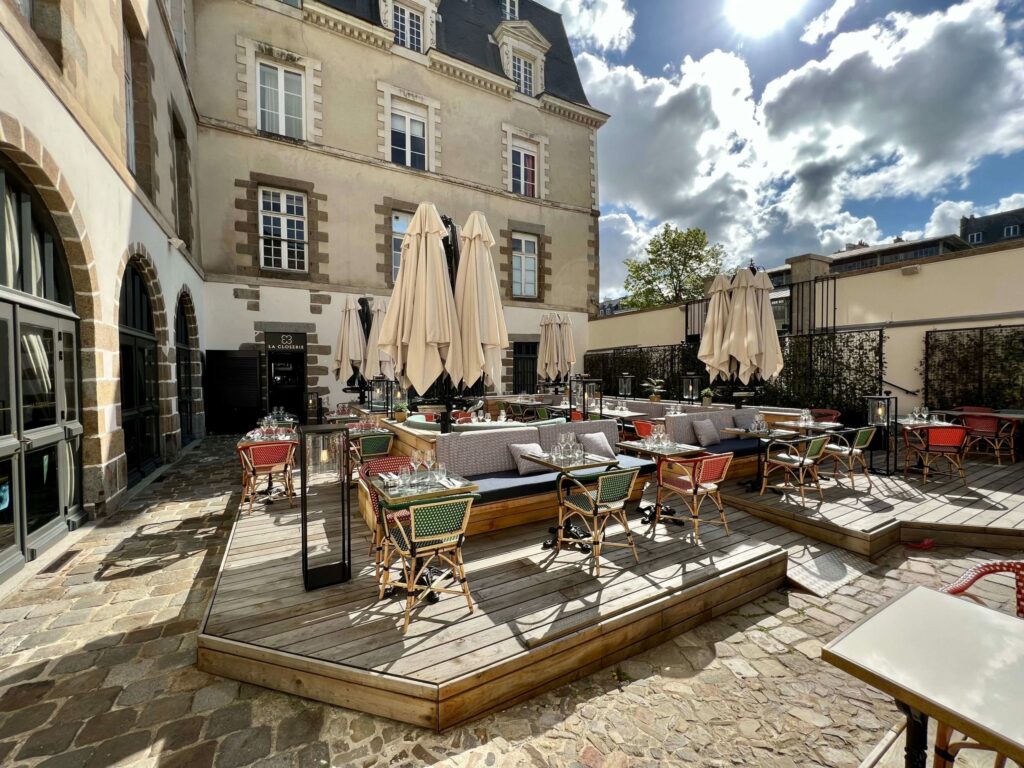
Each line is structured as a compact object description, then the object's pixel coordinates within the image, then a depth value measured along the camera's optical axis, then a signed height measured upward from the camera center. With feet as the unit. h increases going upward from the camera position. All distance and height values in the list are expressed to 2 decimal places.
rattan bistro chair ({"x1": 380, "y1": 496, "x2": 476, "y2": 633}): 9.61 -3.88
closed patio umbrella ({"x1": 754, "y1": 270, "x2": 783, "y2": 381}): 23.75 +1.86
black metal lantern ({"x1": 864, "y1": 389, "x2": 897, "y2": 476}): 22.43 -2.26
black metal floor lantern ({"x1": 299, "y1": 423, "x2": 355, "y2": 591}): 10.97 -2.90
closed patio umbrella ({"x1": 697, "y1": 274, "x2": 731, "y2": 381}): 24.99 +2.70
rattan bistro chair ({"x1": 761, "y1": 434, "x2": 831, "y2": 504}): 17.40 -3.76
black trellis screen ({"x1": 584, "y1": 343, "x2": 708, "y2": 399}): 41.67 +0.92
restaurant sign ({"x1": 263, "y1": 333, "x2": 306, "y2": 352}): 38.50 +3.28
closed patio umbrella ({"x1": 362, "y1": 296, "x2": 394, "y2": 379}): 28.47 +1.42
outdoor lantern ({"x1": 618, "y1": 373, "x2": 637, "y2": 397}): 38.22 -1.02
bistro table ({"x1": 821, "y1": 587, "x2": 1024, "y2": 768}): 3.98 -3.25
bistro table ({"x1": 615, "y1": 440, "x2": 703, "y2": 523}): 15.46 -2.93
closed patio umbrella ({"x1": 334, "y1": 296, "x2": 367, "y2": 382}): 31.09 +2.91
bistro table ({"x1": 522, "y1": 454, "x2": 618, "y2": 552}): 13.28 -2.92
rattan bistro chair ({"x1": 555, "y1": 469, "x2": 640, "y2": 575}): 12.15 -3.95
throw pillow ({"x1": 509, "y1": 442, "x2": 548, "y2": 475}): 16.44 -3.33
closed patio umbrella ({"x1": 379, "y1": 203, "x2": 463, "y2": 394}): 15.72 +2.34
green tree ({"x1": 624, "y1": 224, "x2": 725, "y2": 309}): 79.05 +20.47
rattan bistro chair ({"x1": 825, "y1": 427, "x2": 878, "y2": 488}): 19.48 -3.63
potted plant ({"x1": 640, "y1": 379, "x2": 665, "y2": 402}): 33.01 -1.21
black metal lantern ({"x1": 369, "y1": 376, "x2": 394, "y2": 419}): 25.35 -0.88
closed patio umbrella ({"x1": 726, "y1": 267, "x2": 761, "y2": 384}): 23.48 +2.56
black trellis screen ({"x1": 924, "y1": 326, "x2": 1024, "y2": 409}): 26.05 +0.12
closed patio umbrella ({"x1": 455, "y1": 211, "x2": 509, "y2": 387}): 16.55 +2.92
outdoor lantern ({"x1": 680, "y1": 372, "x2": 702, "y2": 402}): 27.89 -0.94
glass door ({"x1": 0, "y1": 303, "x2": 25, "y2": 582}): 12.05 -2.10
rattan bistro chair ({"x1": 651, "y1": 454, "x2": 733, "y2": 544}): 13.96 -3.77
